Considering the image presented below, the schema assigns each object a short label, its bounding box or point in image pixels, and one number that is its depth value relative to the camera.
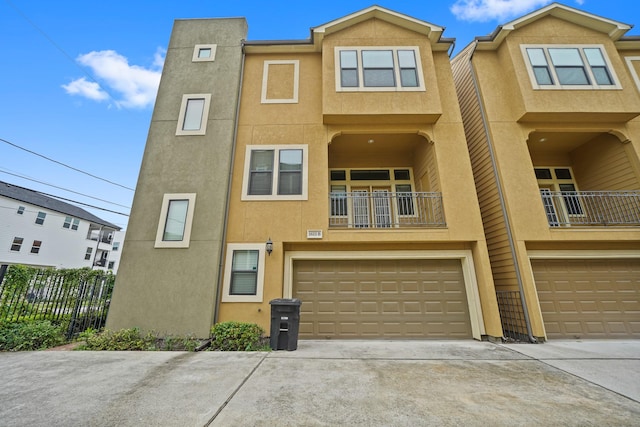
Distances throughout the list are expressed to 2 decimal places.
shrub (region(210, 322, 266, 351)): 5.65
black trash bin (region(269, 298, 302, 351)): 5.47
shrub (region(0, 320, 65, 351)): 5.19
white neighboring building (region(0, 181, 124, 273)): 20.22
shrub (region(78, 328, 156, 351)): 5.48
